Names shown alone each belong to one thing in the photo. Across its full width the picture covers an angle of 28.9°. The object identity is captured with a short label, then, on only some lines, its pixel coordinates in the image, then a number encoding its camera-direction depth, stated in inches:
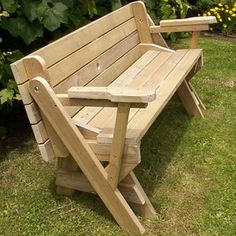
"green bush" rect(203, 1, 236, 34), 291.6
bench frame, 101.2
